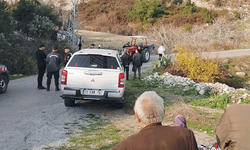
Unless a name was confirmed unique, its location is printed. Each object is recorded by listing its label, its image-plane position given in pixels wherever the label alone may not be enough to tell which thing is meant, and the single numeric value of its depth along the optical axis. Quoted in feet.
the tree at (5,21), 59.21
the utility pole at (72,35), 81.41
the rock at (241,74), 65.93
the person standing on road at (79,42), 83.35
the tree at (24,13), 83.51
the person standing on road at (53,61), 36.06
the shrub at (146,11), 192.03
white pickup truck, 26.55
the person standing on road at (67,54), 37.27
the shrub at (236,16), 194.70
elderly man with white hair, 8.36
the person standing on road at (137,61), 46.26
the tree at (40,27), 81.90
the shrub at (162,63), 51.93
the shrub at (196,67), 47.88
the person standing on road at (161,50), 57.88
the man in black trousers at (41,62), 38.19
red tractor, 69.62
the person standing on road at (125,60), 45.90
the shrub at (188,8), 202.43
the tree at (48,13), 89.20
